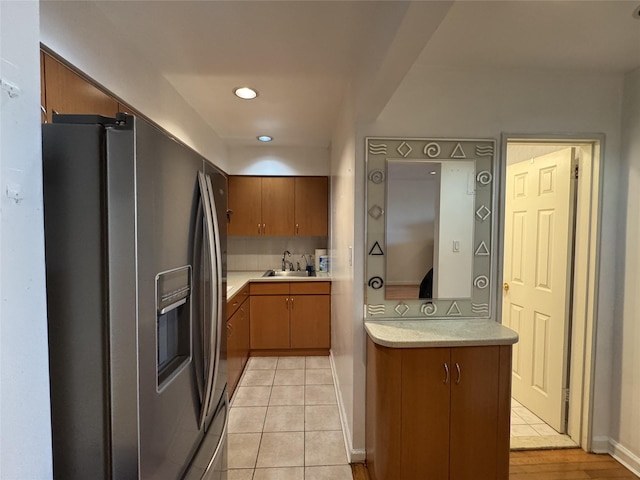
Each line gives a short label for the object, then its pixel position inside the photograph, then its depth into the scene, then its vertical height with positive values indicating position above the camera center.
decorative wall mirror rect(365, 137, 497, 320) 1.84 +0.02
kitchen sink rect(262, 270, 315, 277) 3.91 -0.57
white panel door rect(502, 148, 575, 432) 2.07 -0.33
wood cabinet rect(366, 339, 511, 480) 1.53 -0.95
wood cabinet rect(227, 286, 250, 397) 2.47 -0.98
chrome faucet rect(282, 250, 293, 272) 4.00 -0.42
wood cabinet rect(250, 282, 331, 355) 3.38 -0.98
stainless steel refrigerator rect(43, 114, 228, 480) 0.64 -0.14
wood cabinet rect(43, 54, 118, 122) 1.04 +0.53
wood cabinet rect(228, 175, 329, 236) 3.70 +0.31
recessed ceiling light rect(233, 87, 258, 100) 2.12 +1.01
